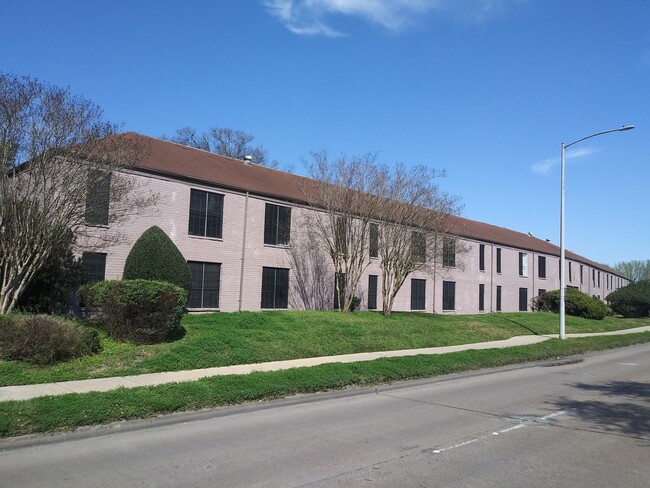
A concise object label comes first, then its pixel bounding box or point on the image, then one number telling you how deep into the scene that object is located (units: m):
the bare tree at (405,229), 22.67
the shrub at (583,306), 37.59
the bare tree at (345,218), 22.31
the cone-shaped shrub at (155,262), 16.66
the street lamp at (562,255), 22.38
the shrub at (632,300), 47.84
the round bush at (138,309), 12.84
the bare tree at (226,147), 52.81
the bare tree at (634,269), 101.64
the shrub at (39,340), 10.62
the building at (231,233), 20.62
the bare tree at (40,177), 12.70
